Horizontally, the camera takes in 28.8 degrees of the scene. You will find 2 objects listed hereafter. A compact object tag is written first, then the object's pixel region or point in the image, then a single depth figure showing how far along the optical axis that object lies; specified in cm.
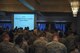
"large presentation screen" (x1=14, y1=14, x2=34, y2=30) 1570
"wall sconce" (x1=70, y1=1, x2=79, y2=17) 771
